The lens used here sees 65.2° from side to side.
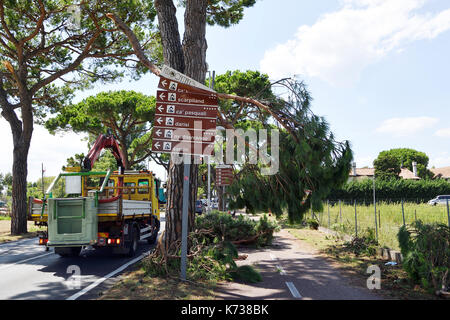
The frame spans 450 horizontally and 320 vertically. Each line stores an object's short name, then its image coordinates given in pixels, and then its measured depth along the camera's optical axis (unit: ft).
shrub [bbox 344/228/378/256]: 33.29
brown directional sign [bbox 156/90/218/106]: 23.57
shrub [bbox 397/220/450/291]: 19.98
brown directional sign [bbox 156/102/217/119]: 23.38
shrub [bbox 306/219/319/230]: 60.70
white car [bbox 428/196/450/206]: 132.07
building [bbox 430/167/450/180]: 313.77
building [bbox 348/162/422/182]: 256.25
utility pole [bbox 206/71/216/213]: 72.24
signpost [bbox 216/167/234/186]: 26.86
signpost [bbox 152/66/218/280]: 22.89
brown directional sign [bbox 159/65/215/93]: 23.81
